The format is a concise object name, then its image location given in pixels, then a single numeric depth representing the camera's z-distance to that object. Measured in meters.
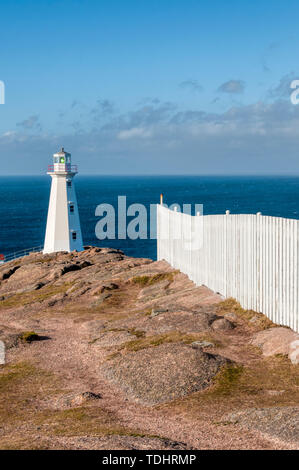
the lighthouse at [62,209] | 45.91
